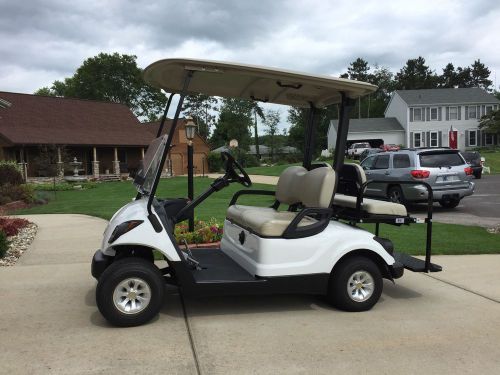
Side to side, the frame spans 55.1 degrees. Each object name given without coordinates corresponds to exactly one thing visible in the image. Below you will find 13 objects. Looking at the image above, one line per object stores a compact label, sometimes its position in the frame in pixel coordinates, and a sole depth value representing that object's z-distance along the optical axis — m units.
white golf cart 4.28
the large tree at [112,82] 59.94
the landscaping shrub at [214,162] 45.72
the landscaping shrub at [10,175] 19.45
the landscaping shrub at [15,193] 17.39
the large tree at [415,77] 81.50
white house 49.22
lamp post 7.76
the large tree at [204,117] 77.38
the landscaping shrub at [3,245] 7.15
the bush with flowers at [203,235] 7.32
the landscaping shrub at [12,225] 8.99
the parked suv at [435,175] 12.53
